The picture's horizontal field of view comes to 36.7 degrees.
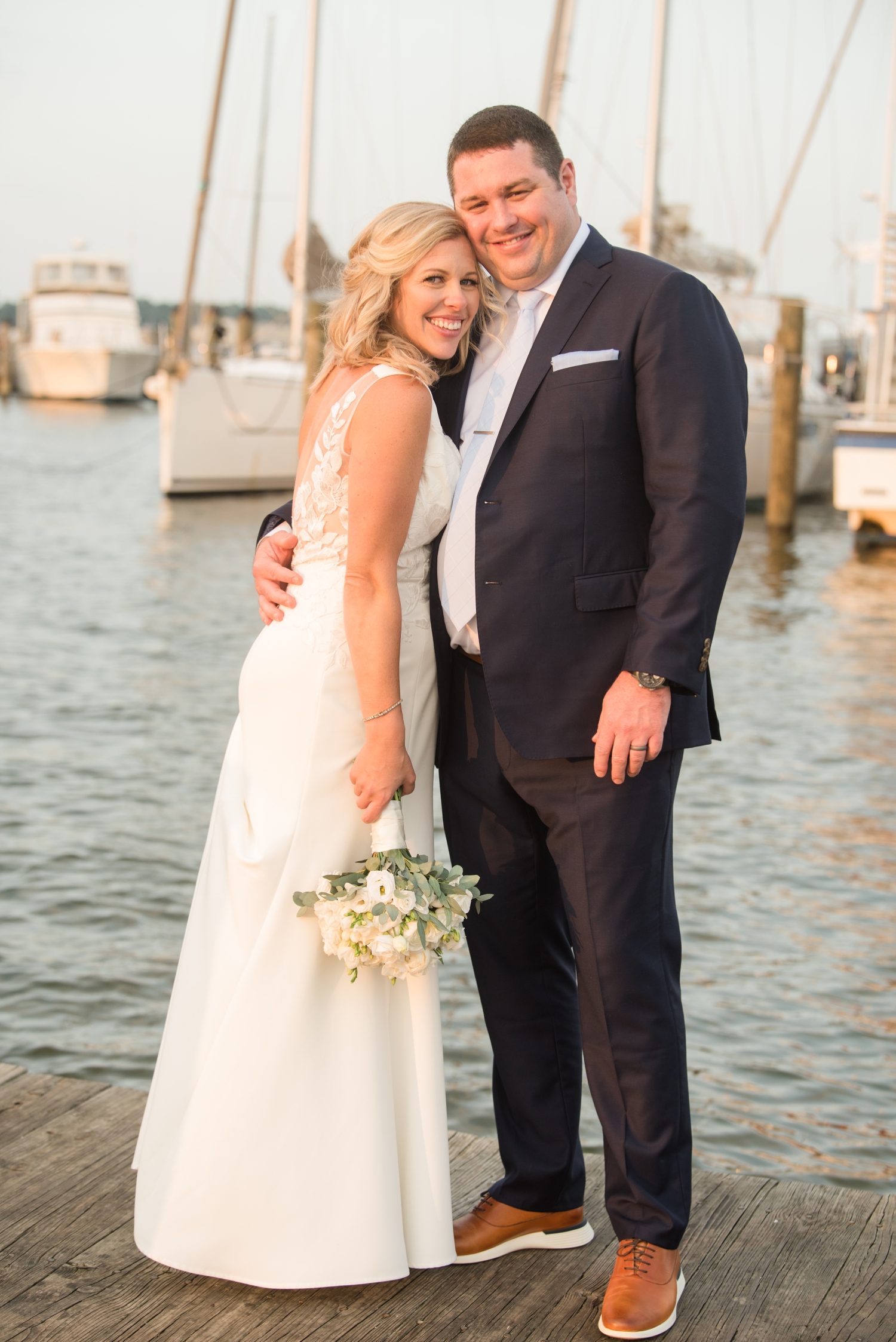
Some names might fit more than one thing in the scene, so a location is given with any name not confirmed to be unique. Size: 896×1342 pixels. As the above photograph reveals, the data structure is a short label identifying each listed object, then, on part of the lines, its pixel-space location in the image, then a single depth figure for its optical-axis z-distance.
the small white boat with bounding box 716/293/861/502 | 24.22
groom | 2.30
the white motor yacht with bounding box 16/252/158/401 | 61.00
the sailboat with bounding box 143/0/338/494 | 22.77
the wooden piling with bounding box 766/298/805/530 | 18.78
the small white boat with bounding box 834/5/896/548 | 17.38
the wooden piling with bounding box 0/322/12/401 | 63.59
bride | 2.37
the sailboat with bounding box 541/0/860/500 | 20.45
